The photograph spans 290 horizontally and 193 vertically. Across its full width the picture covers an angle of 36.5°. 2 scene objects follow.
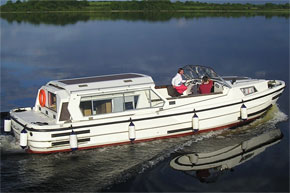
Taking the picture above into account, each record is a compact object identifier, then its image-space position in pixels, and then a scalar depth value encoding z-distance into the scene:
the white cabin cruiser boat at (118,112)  14.81
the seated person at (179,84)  17.30
